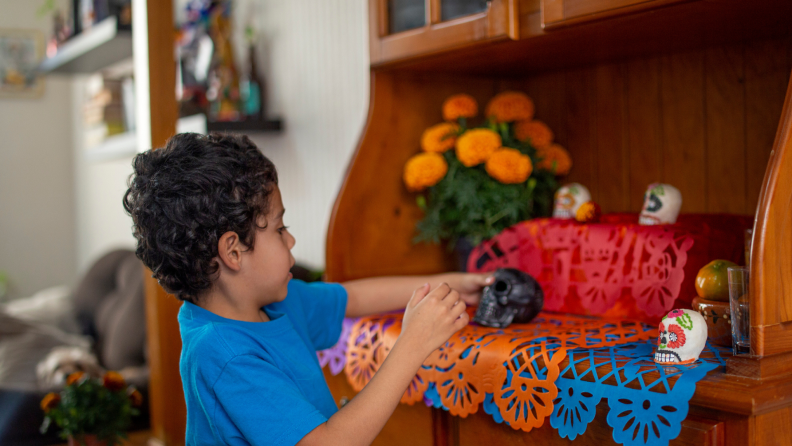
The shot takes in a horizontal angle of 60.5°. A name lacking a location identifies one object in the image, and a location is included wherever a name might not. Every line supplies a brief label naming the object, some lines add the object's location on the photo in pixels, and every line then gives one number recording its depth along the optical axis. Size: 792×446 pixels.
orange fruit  0.88
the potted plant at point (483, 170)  1.27
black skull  1.05
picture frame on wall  3.88
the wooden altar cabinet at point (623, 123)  0.74
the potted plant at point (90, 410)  1.61
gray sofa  1.95
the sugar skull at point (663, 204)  1.07
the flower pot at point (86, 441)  1.62
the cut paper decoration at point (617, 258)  1.01
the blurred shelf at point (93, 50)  2.43
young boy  0.81
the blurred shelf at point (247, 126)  2.13
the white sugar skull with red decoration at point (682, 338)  0.78
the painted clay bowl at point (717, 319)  0.87
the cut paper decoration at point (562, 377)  0.75
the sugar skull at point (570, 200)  1.23
